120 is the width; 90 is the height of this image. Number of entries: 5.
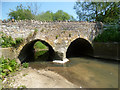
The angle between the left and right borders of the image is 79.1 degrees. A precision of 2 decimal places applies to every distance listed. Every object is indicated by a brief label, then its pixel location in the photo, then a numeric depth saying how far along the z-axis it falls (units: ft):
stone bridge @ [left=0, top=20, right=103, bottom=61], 19.43
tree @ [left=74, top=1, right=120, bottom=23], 45.81
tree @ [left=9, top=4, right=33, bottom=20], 58.03
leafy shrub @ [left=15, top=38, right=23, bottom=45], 18.85
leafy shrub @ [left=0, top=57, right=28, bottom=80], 12.52
